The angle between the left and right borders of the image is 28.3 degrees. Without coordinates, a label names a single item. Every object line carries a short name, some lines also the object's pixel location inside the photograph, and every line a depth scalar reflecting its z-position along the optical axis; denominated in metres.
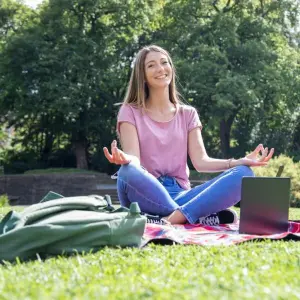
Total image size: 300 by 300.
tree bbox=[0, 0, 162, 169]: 22.66
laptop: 3.34
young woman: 3.91
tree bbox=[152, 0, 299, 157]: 22.39
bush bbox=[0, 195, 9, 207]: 12.53
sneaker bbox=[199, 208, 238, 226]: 4.10
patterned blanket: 3.10
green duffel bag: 2.60
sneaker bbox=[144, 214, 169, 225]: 3.79
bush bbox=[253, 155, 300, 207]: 12.25
